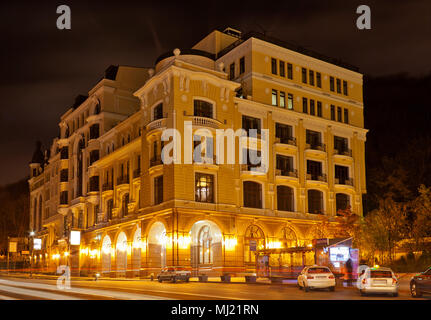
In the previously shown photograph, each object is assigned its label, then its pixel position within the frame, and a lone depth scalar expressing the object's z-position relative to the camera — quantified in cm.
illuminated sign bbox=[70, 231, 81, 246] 5139
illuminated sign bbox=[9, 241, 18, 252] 7266
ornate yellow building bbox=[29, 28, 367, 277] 4975
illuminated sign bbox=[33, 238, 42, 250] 6444
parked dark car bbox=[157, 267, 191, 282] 4000
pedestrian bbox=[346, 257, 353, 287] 3403
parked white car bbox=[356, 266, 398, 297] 2461
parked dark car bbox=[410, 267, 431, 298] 2362
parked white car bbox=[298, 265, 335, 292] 2831
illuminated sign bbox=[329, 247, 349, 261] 3453
